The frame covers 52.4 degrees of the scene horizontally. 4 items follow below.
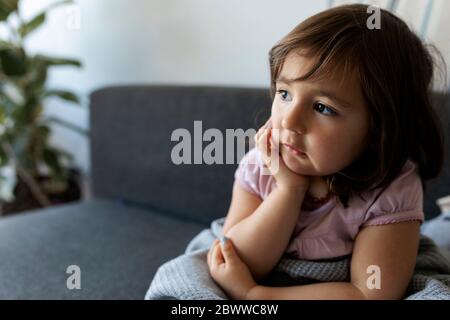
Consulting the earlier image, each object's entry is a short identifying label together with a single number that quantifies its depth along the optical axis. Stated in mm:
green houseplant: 1335
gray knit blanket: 581
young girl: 527
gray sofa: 849
